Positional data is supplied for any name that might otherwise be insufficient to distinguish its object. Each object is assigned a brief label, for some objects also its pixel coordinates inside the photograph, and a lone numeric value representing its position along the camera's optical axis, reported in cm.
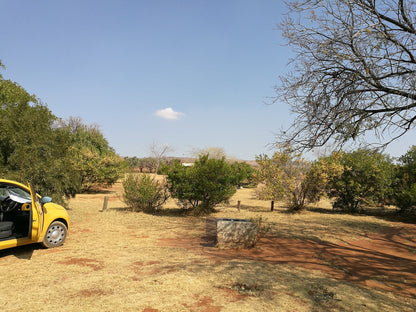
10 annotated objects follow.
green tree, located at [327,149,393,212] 1397
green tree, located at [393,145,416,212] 1284
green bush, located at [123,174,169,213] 1314
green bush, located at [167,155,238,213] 1255
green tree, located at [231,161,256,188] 1343
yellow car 555
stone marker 719
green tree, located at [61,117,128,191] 2188
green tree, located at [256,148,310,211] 1384
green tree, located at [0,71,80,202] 990
